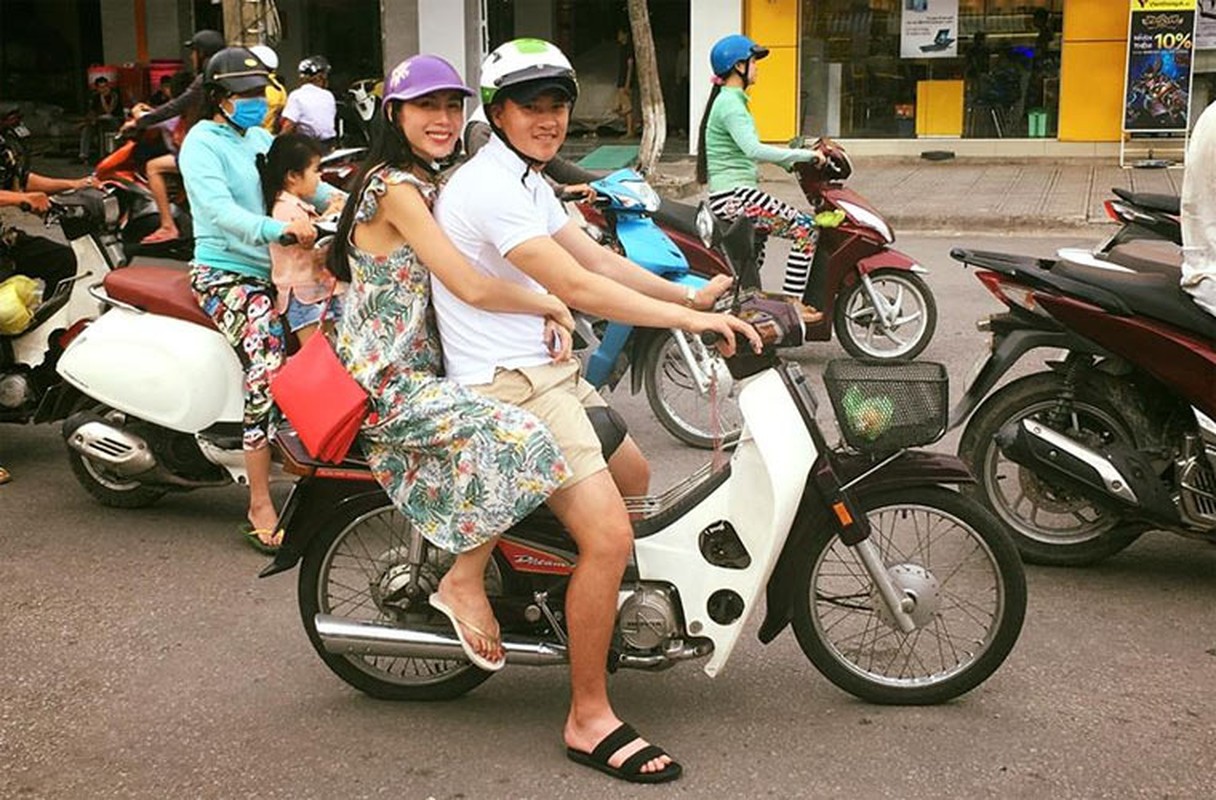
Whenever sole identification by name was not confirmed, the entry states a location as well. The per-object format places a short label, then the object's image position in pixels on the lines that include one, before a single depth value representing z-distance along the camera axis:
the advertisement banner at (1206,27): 17.02
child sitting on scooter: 5.64
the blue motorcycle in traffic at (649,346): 6.78
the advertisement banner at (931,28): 18.36
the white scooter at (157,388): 5.76
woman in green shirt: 8.11
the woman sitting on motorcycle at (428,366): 3.79
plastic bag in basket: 3.93
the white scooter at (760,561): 3.94
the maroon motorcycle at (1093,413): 4.96
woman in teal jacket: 5.65
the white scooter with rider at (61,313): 6.63
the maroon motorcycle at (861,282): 8.25
